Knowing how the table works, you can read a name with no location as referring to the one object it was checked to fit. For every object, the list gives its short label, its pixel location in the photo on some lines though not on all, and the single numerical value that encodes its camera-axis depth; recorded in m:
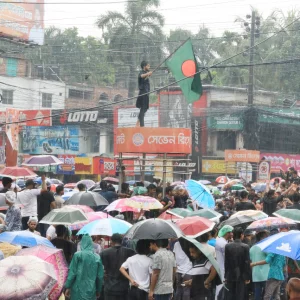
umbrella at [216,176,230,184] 35.03
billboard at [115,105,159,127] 49.36
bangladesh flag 20.59
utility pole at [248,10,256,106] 40.77
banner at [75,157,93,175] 48.06
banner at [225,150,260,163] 35.41
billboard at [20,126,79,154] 53.28
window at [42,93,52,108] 59.09
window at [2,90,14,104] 55.50
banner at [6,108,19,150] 30.76
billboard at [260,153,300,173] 47.97
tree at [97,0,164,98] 53.94
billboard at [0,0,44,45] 44.69
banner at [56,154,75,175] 48.78
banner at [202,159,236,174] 47.47
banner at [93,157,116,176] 41.01
